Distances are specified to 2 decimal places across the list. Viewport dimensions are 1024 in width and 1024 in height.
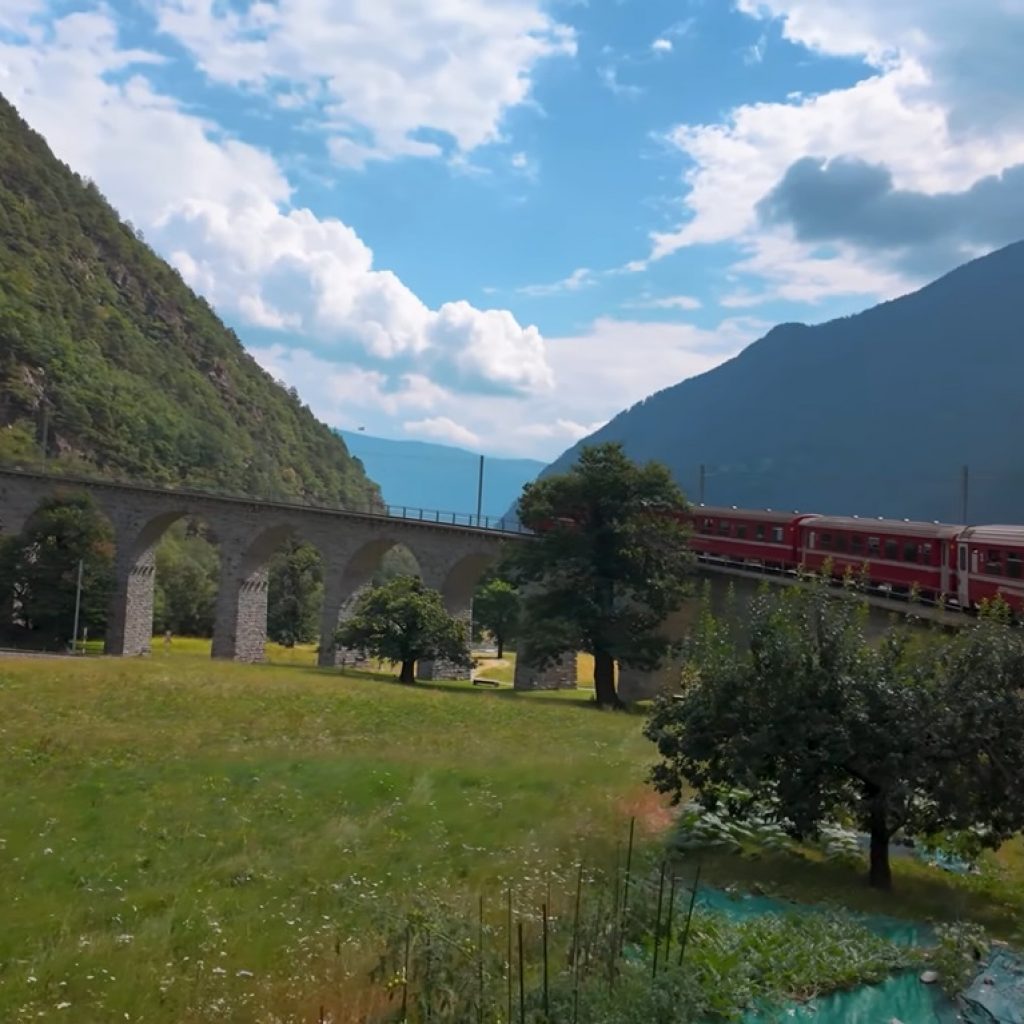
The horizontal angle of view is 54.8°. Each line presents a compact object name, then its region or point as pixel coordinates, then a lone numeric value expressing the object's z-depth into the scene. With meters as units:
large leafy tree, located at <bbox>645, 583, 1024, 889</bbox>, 11.62
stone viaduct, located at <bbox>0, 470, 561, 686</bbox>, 44.47
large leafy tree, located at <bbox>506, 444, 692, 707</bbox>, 32.09
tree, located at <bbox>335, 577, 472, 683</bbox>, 36.88
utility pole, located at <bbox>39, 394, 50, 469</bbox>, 84.76
